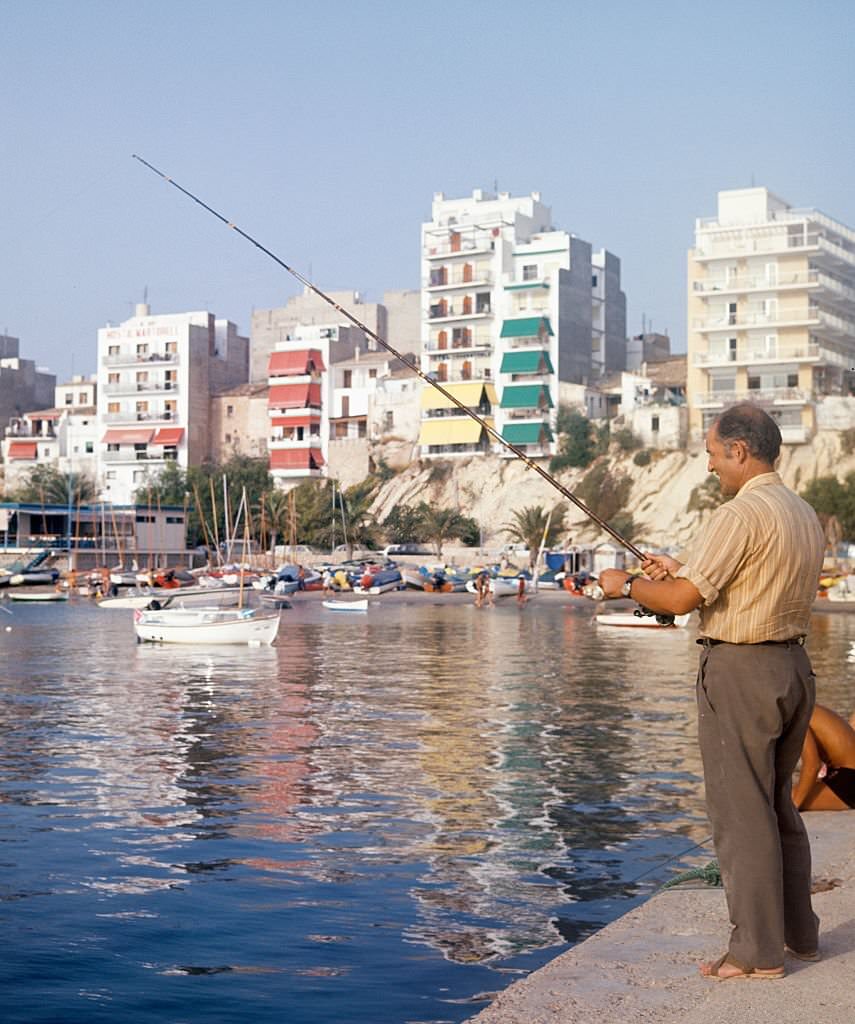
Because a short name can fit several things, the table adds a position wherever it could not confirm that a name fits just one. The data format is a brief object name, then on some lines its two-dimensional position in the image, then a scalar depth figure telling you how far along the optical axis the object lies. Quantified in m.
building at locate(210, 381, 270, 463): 116.06
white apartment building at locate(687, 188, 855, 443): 83.38
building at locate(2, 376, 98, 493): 117.38
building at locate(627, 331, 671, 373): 111.06
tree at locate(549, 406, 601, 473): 94.12
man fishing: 5.77
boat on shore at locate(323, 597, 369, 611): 64.12
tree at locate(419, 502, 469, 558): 96.12
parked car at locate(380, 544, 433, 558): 94.81
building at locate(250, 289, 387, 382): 115.88
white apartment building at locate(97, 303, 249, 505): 114.19
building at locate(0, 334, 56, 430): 127.62
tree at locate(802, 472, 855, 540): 74.94
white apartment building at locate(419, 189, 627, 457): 97.25
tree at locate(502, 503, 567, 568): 89.12
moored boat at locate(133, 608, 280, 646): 41.19
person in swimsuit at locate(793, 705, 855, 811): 9.56
